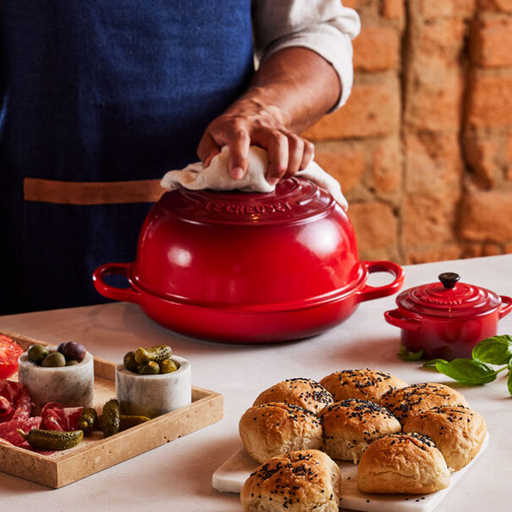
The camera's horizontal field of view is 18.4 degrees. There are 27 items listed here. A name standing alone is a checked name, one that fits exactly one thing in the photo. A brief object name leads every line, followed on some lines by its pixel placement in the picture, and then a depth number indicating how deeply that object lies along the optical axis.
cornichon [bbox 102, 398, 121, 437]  1.31
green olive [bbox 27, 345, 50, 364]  1.38
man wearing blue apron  1.79
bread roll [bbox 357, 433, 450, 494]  1.20
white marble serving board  1.20
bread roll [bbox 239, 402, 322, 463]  1.26
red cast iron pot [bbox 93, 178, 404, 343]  1.51
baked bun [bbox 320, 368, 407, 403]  1.34
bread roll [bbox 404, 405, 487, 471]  1.25
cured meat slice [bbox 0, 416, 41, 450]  1.30
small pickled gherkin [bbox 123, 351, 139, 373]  1.35
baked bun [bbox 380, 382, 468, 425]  1.30
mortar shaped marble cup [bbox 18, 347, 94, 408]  1.36
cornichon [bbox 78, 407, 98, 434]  1.32
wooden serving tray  1.25
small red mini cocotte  1.48
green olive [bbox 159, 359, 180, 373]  1.35
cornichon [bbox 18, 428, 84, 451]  1.28
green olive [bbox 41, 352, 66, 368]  1.37
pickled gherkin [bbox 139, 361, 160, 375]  1.35
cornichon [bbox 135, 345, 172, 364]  1.35
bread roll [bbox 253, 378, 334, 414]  1.31
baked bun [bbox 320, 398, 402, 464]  1.26
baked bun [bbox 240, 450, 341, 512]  1.18
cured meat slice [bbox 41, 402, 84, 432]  1.31
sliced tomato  1.44
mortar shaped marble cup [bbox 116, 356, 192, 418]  1.34
